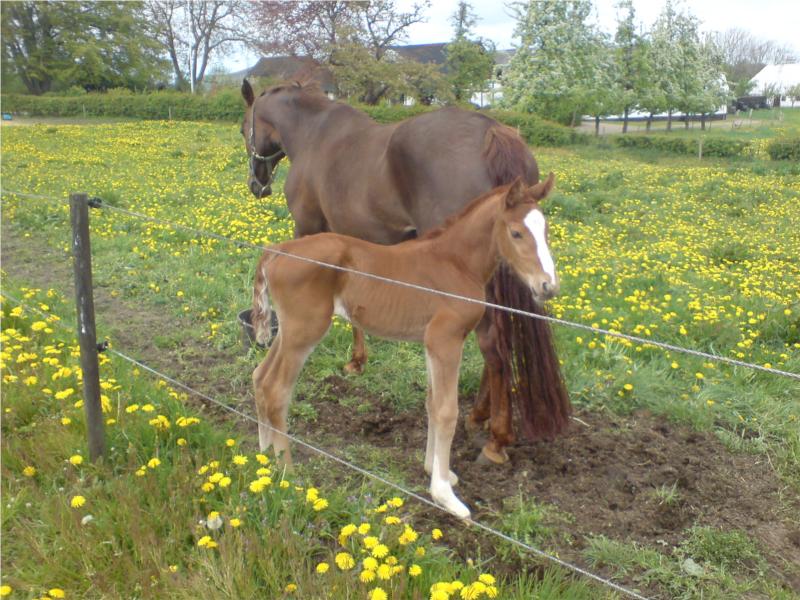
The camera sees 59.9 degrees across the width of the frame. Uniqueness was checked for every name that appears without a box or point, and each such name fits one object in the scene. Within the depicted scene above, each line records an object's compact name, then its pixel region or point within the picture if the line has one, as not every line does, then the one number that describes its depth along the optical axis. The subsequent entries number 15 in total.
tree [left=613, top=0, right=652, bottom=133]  38.56
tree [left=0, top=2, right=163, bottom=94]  41.75
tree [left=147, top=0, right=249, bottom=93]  47.72
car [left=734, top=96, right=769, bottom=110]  62.57
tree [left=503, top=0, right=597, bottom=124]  35.72
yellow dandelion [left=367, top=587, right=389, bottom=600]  2.23
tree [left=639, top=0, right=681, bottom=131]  38.03
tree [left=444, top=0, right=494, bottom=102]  42.94
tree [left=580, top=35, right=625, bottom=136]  34.53
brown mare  3.78
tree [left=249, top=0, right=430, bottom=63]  38.53
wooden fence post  3.28
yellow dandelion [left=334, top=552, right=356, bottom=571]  2.43
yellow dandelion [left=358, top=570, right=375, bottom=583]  2.36
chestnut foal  3.23
